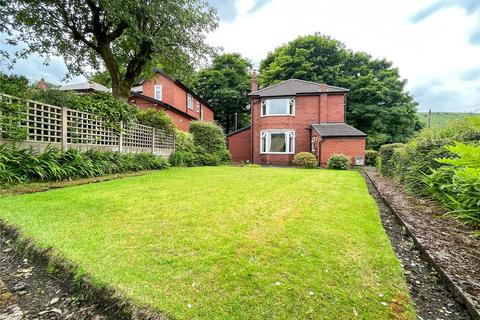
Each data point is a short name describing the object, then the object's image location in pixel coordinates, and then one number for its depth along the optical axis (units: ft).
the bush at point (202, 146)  46.99
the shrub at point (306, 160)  51.80
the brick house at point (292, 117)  61.05
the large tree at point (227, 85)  107.24
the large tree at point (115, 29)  33.86
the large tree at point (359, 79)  87.15
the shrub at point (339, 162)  49.14
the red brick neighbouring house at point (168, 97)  61.62
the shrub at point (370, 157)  66.23
